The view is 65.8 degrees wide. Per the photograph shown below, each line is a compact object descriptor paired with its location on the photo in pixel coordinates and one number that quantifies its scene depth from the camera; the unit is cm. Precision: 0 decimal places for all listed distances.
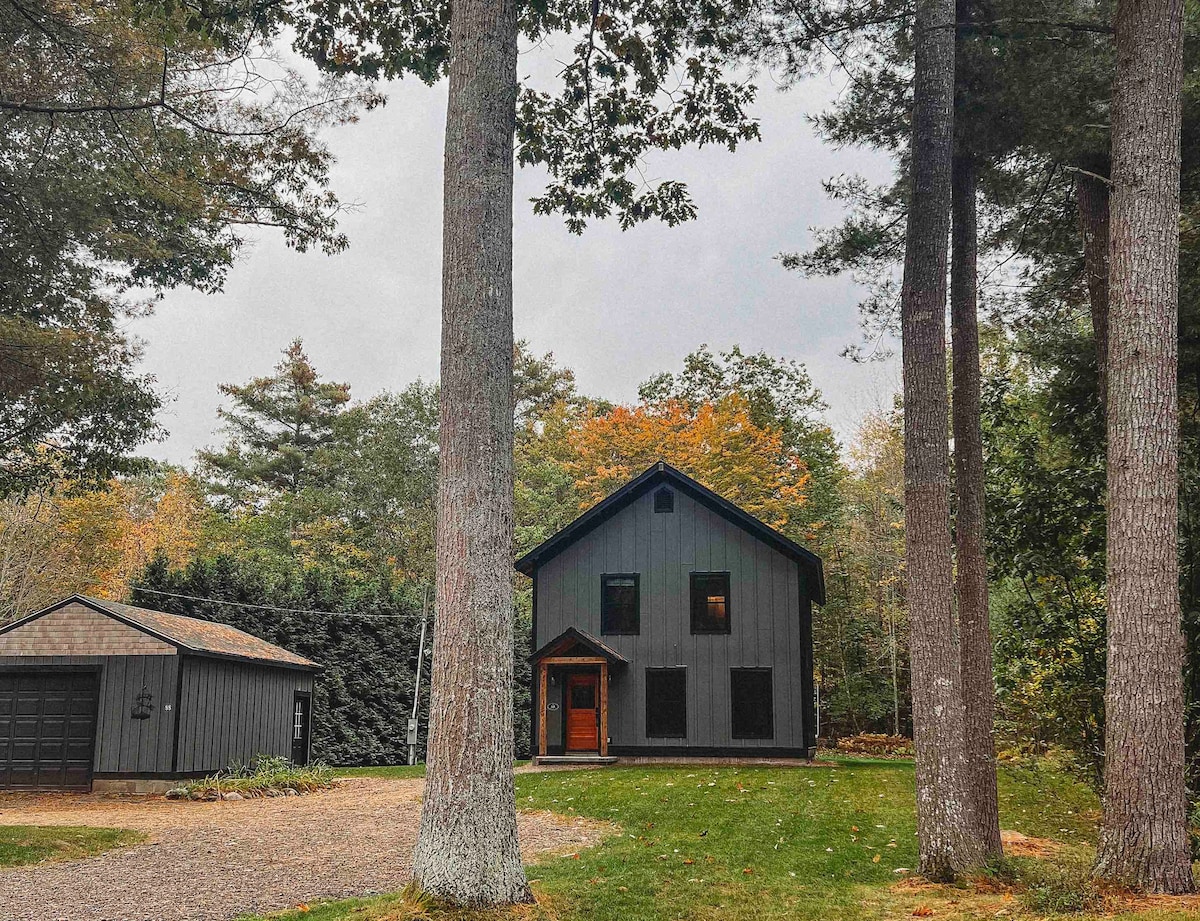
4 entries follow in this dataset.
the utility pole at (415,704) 2033
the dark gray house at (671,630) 1828
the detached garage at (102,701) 1485
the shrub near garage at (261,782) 1434
